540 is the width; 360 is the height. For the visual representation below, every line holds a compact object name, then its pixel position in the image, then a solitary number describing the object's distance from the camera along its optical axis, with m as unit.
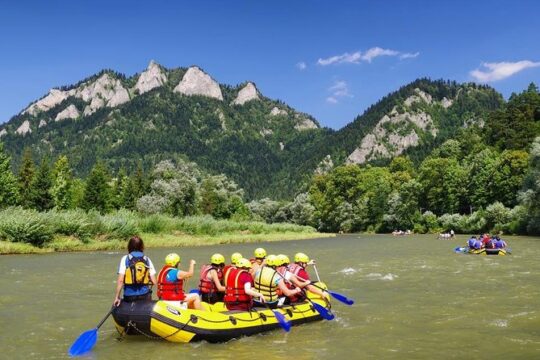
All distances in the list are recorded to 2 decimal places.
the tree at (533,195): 48.62
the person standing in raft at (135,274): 10.12
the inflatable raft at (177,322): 10.30
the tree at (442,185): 74.62
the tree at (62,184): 66.12
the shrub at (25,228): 31.67
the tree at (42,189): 55.56
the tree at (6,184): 49.97
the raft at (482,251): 30.10
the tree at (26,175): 58.63
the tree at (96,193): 65.06
